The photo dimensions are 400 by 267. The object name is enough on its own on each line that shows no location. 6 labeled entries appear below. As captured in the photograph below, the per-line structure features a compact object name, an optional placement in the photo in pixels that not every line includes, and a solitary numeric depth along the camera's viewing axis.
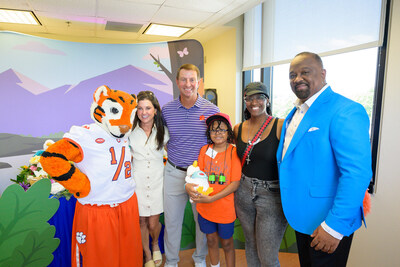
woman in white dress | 1.99
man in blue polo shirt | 1.98
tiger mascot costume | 1.57
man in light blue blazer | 1.11
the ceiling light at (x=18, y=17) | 3.72
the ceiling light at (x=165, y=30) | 4.54
